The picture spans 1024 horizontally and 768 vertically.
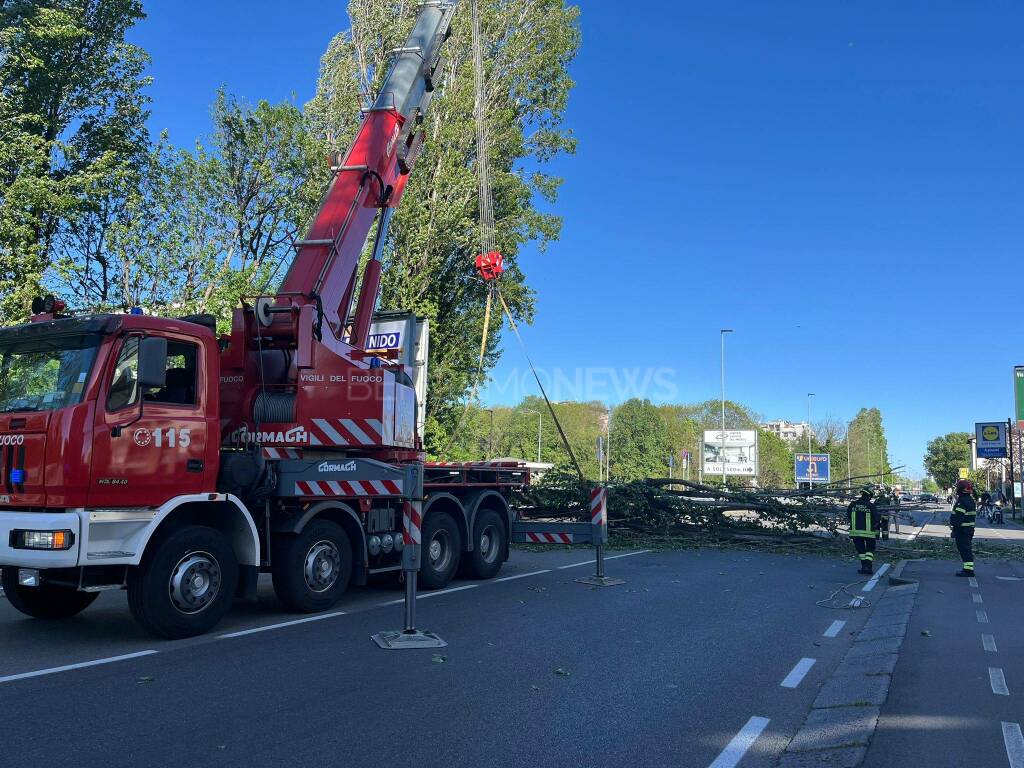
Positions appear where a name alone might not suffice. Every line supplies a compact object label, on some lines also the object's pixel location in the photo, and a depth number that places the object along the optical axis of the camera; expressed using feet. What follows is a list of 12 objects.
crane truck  22.52
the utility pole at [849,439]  334.24
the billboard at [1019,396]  140.12
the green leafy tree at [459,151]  79.82
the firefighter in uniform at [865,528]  44.42
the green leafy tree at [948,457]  394.32
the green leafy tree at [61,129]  53.57
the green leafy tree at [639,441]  288.51
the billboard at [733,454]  183.32
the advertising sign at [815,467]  206.80
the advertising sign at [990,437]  166.91
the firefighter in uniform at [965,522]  43.11
